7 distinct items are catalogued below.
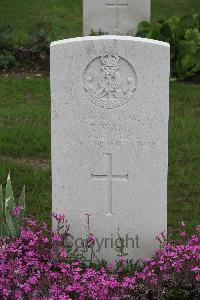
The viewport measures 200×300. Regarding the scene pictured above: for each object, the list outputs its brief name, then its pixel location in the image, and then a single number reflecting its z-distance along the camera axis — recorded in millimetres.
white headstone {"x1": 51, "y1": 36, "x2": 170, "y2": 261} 5301
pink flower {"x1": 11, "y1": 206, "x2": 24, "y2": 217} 5391
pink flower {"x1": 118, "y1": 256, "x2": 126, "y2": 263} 5430
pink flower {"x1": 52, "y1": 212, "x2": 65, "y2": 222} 5453
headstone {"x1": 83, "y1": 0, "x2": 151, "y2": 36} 11898
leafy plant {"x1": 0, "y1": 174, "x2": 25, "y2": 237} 5410
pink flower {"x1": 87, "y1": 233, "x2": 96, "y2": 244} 5473
